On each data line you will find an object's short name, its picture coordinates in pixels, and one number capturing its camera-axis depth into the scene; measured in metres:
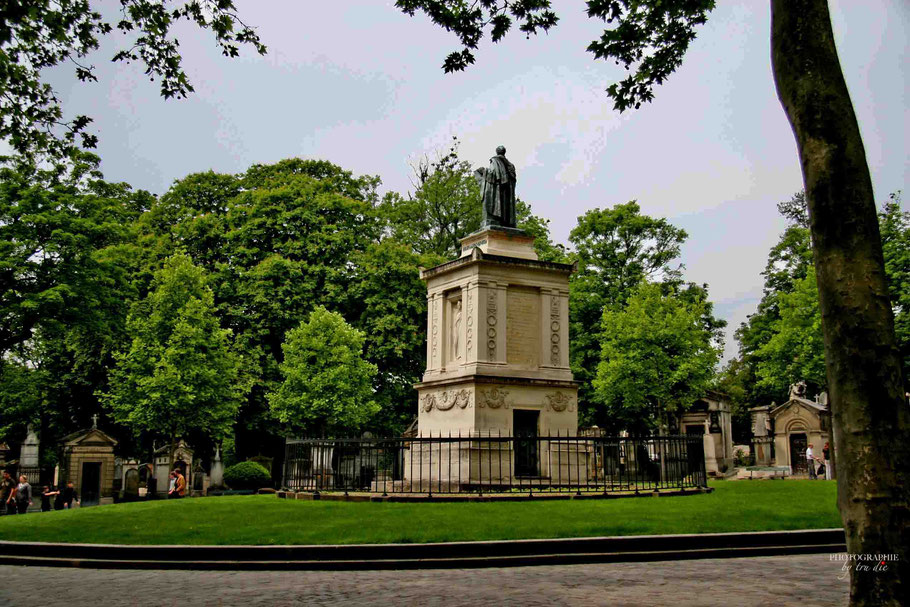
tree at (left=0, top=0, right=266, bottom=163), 12.52
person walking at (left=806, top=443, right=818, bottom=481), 37.49
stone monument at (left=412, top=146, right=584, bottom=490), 21.86
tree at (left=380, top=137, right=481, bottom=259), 48.22
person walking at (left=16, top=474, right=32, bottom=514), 29.52
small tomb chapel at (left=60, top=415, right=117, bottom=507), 37.09
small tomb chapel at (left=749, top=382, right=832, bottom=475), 42.00
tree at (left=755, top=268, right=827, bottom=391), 41.19
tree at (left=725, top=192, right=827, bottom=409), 53.47
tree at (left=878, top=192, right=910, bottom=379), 39.84
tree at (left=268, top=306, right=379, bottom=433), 40.16
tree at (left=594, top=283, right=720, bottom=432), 41.62
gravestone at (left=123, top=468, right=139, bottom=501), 34.72
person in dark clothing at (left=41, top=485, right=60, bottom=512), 31.19
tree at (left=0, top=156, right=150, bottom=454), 32.59
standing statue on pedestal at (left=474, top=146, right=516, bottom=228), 24.64
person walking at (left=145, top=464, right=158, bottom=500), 35.78
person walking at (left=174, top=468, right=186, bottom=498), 28.34
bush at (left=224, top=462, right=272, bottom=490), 35.28
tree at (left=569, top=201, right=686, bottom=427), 47.00
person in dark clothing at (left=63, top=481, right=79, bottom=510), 30.43
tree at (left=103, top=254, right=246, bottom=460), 37.44
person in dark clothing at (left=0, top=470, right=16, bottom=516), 29.12
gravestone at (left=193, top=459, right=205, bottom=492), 38.78
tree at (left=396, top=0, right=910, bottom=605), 6.04
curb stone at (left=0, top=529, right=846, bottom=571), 12.24
